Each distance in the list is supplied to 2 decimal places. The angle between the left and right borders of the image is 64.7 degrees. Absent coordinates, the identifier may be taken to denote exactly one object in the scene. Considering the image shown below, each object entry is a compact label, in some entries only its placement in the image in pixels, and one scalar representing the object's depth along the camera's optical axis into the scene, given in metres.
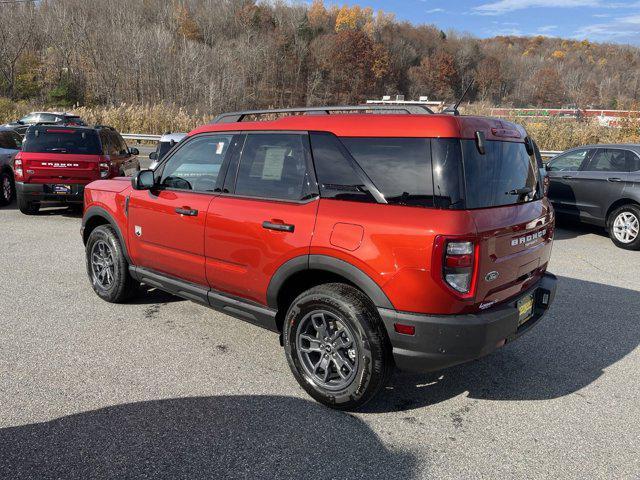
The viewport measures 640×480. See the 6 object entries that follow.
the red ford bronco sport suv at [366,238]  2.90
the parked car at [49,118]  24.41
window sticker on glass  3.67
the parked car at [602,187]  8.26
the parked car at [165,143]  11.83
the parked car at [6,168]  10.99
